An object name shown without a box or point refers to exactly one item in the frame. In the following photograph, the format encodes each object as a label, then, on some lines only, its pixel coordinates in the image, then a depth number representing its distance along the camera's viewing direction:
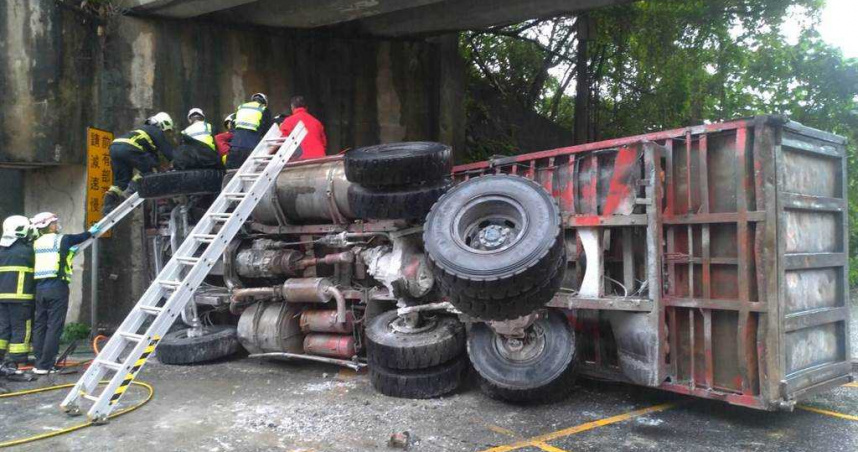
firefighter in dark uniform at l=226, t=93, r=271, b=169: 7.99
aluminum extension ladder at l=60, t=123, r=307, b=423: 5.31
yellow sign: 8.71
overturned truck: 4.69
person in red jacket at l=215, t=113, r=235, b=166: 8.55
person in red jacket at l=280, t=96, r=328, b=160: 8.07
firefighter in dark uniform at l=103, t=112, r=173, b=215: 8.10
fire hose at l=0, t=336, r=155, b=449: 4.70
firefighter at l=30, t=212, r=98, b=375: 6.92
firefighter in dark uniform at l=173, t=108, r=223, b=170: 7.72
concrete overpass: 8.96
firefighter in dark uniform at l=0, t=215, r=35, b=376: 6.95
